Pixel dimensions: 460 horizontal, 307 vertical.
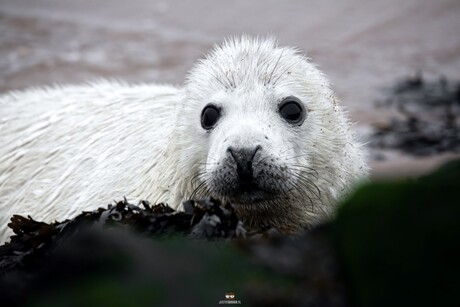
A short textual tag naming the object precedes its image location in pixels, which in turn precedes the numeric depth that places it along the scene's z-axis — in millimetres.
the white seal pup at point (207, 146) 7945
